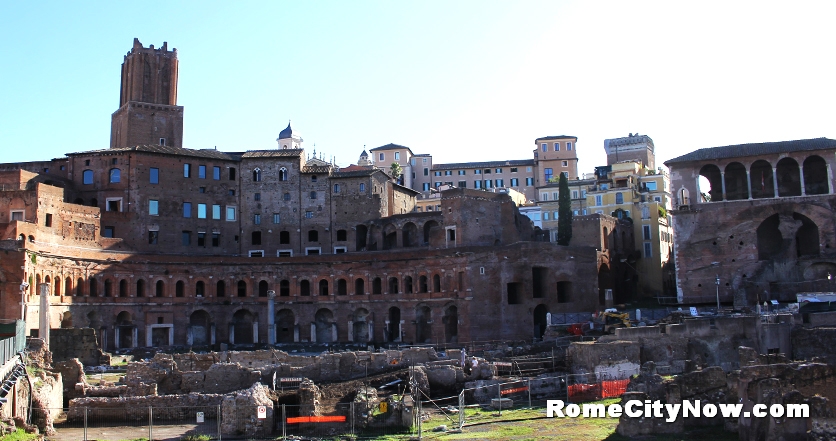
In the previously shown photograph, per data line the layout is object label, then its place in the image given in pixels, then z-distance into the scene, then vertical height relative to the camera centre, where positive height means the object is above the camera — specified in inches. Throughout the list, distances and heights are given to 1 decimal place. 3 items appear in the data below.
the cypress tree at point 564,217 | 2728.8 +297.6
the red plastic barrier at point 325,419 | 1181.1 -151.6
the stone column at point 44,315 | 1915.1 +16.4
